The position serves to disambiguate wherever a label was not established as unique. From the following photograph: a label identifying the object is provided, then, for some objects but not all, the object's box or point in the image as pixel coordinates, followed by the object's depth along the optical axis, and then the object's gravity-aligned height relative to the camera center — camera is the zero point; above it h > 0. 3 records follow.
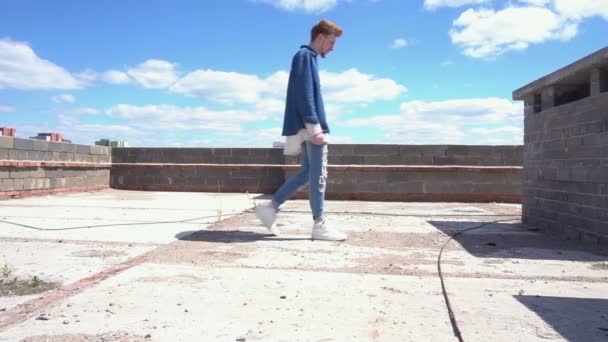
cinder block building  4.05 +0.28
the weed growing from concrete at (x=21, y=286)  2.42 -0.60
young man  4.03 +0.40
